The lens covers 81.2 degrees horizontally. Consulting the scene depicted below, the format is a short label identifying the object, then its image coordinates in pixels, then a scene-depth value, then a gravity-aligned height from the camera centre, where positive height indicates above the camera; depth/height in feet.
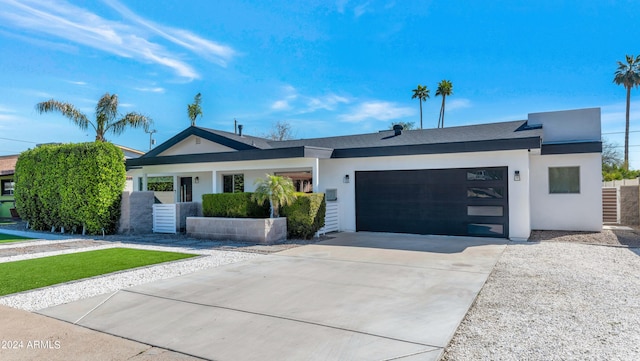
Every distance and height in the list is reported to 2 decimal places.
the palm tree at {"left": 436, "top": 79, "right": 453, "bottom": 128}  123.03 +32.80
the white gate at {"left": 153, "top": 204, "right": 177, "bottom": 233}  44.04 -3.45
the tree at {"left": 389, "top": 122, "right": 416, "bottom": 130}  148.30 +25.23
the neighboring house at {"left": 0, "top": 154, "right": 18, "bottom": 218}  74.90 +0.27
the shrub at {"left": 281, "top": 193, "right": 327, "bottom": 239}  37.27 -2.75
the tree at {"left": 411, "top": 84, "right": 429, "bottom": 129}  126.82 +32.54
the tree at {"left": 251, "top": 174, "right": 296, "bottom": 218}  37.06 -0.43
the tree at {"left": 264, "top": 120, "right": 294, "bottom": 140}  133.18 +20.56
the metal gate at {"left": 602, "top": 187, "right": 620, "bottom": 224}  49.75 -2.48
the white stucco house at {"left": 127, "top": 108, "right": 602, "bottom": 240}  36.45 +1.57
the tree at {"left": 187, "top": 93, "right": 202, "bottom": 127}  104.83 +22.57
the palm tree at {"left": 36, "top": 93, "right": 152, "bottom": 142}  65.89 +13.45
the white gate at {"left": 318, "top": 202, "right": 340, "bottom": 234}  41.86 -3.52
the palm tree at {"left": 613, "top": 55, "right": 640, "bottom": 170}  112.77 +34.15
